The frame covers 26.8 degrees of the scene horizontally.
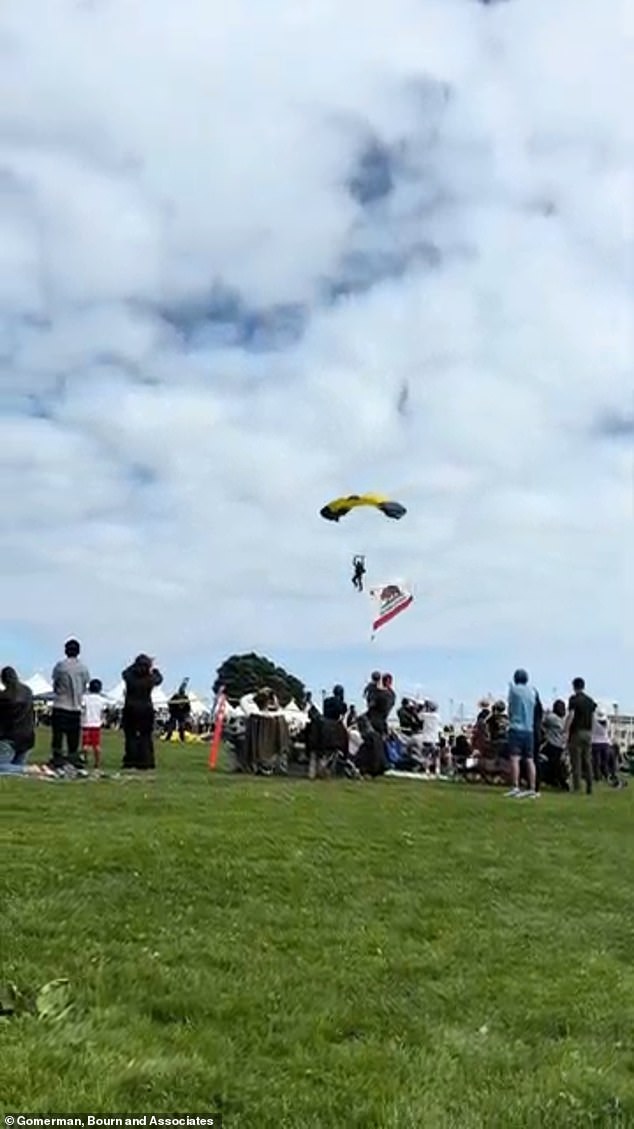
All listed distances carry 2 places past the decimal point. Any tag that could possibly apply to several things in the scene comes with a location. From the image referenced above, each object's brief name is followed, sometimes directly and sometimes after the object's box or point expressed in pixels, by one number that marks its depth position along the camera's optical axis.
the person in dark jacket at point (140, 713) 19.88
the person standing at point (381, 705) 24.05
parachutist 29.27
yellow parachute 28.27
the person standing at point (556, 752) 24.27
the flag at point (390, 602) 29.20
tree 103.88
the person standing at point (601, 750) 28.00
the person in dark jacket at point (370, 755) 23.25
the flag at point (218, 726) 24.08
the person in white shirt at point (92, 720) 23.62
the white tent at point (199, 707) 46.41
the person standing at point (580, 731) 23.12
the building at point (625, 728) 57.15
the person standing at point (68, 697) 19.11
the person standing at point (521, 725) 20.56
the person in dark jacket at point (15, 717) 18.33
